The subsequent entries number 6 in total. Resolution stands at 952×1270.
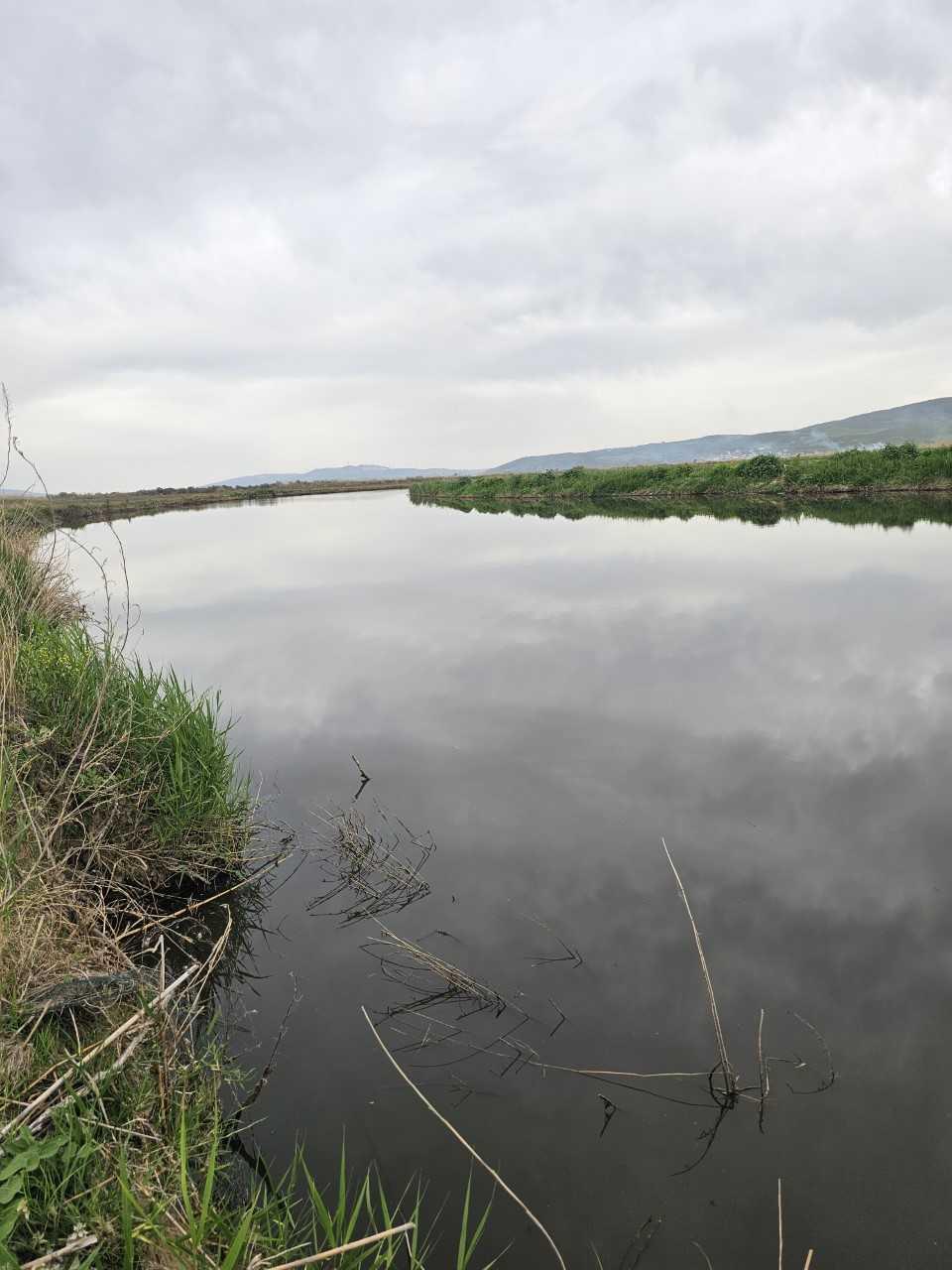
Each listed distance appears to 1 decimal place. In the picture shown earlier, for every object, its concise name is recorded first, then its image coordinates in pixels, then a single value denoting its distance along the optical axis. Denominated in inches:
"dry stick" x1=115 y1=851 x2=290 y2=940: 234.4
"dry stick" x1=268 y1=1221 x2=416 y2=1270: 92.7
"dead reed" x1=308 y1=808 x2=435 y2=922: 269.6
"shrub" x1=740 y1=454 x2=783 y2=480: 2132.1
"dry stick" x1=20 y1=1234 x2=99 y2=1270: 92.4
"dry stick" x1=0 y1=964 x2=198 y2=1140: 110.5
